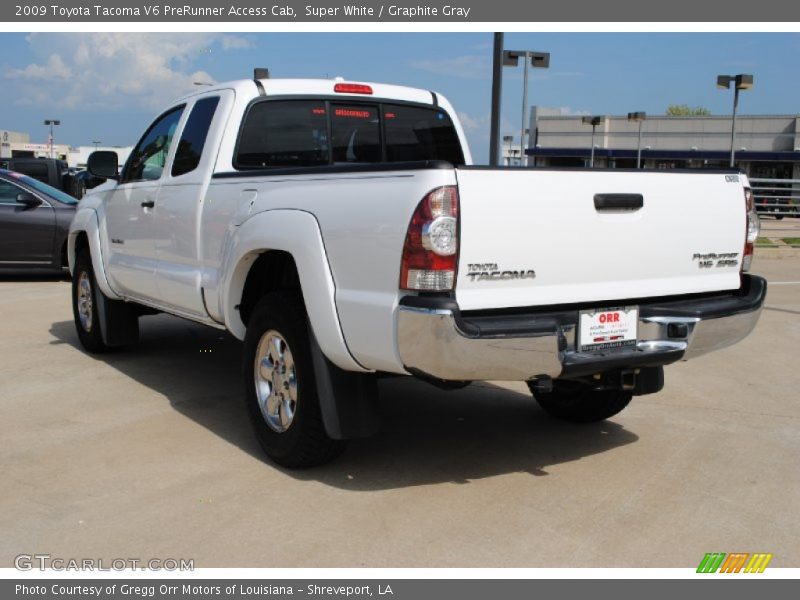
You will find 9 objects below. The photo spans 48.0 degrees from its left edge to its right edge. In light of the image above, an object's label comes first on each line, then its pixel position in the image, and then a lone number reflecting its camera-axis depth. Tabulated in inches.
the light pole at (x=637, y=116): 1008.4
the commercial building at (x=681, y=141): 1963.6
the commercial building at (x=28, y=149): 3110.7
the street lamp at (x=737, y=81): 915.4
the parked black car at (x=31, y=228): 506.0
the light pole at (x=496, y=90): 350.0
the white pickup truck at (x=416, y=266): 149.4
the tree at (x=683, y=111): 3836.1
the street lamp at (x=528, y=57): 525.7
